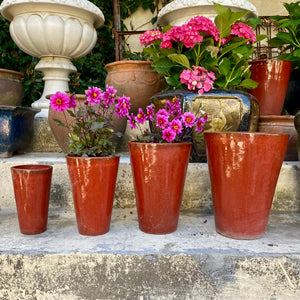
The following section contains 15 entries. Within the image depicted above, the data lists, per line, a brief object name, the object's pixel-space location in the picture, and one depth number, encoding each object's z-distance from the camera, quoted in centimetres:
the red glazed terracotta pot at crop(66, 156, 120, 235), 98
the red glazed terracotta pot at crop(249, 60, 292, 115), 173
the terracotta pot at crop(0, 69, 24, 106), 193
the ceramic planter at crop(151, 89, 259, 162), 141
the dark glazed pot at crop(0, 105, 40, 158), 148
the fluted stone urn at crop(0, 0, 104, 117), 195
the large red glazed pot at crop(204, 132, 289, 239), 93
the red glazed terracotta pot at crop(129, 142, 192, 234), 98
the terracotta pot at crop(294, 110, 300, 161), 115
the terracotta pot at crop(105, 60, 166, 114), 185
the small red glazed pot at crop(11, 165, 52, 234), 100
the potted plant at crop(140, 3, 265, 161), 139
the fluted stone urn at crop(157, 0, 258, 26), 187
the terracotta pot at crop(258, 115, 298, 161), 147
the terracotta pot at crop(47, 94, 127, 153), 157
